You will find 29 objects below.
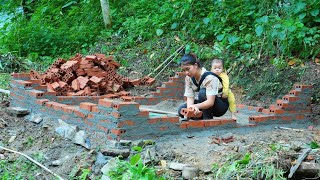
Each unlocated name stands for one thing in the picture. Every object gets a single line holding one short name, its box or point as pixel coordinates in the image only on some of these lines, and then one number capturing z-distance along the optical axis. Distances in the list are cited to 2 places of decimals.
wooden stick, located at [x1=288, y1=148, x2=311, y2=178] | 4.88
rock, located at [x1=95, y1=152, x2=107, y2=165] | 5.89
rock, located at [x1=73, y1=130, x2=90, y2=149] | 6.49
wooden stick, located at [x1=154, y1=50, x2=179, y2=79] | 11.71
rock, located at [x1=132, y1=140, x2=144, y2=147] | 6.04
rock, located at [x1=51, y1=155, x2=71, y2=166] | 6.31
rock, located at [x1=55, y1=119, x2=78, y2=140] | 6.83
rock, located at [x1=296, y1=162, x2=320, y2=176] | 4.87
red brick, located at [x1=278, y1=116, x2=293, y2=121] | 7.92
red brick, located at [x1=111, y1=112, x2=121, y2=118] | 6.16
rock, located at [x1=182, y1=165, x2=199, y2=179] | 5.18
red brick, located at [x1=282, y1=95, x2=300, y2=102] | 7.98
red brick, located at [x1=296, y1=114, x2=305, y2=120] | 8.15
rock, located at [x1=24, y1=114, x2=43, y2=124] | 7.73
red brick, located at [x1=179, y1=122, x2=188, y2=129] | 6.67
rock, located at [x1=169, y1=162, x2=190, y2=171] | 5.35
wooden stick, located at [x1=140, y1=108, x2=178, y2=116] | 8.03
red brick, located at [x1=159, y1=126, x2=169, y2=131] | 6.50
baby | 7.40
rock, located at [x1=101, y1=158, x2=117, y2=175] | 5.50
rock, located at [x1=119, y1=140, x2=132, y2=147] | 6.04
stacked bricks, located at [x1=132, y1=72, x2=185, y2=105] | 9.40
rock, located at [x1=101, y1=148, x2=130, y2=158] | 5.83
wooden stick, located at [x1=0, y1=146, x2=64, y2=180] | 5.95
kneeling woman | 6.91
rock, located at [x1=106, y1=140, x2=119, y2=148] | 6.07
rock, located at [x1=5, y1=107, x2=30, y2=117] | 8.09
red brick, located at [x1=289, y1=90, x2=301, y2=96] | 8.06
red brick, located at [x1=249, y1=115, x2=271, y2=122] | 7.47
